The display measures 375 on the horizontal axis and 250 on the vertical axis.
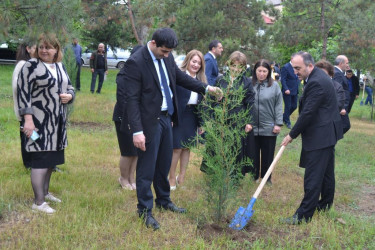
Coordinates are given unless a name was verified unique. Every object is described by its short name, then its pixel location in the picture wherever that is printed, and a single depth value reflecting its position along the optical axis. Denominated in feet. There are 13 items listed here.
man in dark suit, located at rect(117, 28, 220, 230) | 14.06
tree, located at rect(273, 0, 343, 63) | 56.85
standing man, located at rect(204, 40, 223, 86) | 24.66
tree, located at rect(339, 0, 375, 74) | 48.78
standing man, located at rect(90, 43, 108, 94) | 51.60
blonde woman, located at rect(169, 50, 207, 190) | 19.35
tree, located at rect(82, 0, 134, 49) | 54.70
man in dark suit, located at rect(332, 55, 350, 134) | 26.84
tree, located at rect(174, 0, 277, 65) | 45.85
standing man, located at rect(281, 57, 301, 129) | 39.37
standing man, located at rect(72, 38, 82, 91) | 49.93
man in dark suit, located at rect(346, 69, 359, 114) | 44.11
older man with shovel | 15.69
